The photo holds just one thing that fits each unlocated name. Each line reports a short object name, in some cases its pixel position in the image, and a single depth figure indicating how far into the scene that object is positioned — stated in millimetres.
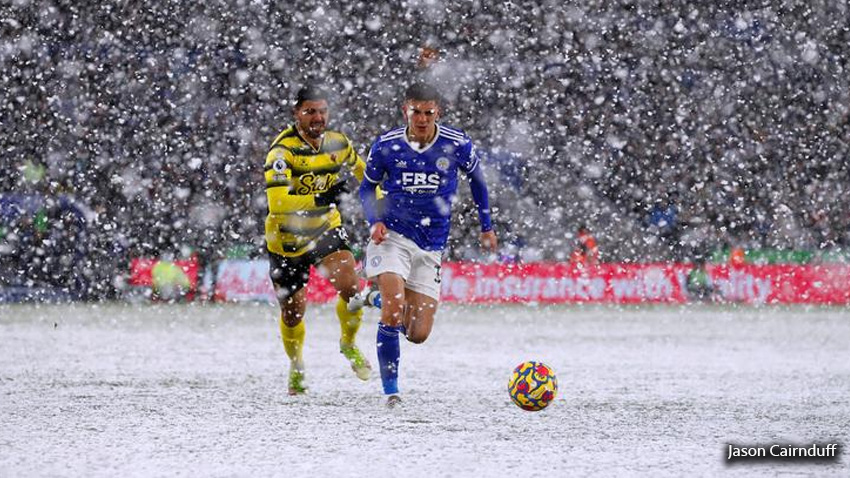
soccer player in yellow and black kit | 16609
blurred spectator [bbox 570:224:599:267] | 44219
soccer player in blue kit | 15602
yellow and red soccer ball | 14992
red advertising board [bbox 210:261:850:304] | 41250
